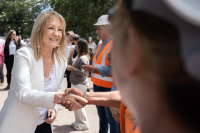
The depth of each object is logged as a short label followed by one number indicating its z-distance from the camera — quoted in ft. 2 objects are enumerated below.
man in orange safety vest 11.43
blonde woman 6.85
